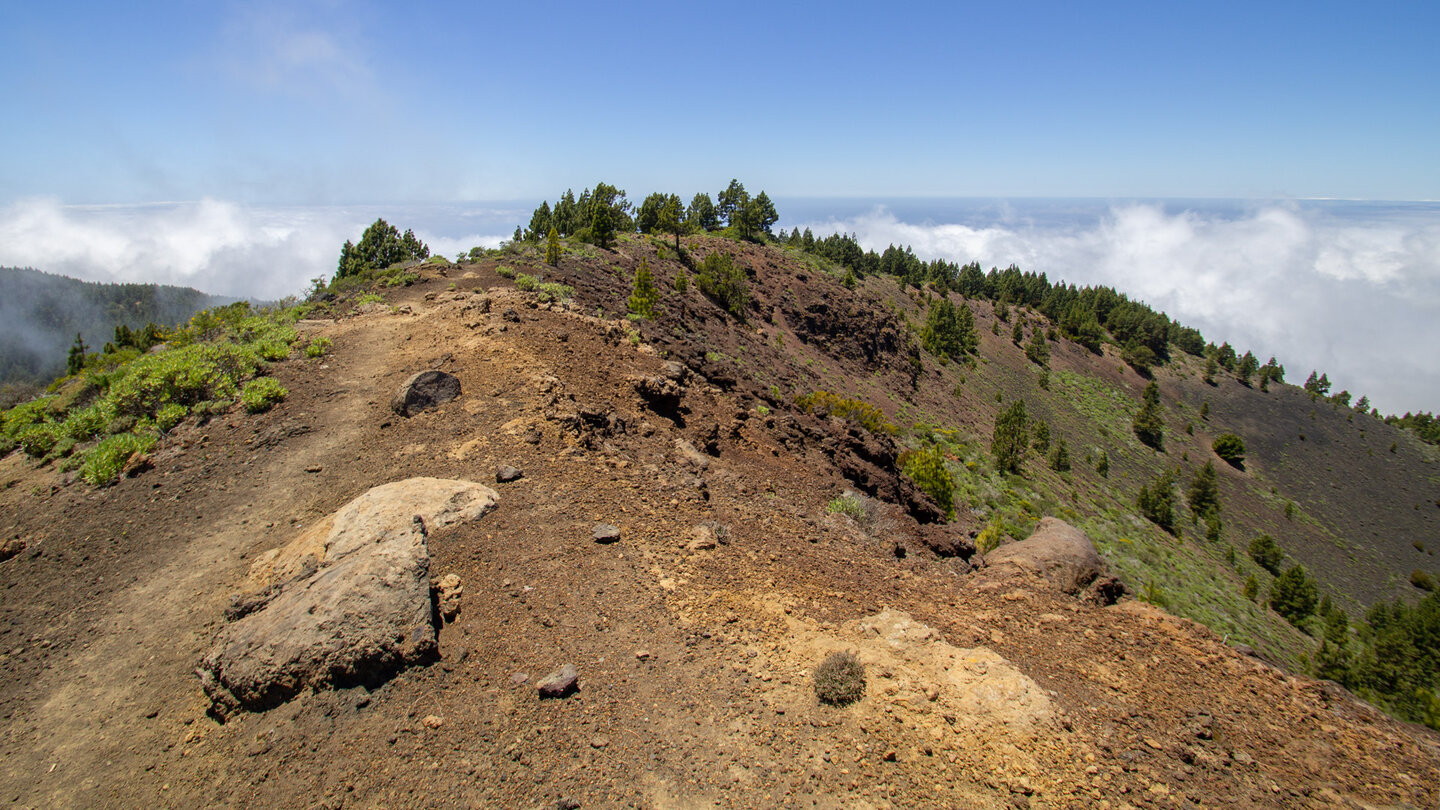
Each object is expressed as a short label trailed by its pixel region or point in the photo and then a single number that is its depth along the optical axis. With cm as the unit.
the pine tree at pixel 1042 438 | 5316
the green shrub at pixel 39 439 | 1173
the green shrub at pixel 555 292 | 1977
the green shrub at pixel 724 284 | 3831
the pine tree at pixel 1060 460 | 4994
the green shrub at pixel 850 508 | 1219
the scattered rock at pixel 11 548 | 902
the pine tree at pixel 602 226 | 3488
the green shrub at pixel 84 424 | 1191
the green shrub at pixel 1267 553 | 5036
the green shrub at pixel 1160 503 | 4978
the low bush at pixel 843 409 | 2223
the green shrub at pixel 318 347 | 1464
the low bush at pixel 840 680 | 625
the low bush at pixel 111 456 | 1055
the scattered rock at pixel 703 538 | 891
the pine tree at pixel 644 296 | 2317
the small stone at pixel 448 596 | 720
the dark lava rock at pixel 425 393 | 1180
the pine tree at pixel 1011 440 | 4094
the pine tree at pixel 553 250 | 2653
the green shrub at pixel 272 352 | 1438
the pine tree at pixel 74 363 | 3075
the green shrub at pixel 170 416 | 1202
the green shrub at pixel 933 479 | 2020
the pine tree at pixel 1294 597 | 4266
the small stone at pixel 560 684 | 617
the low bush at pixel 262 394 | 1239
